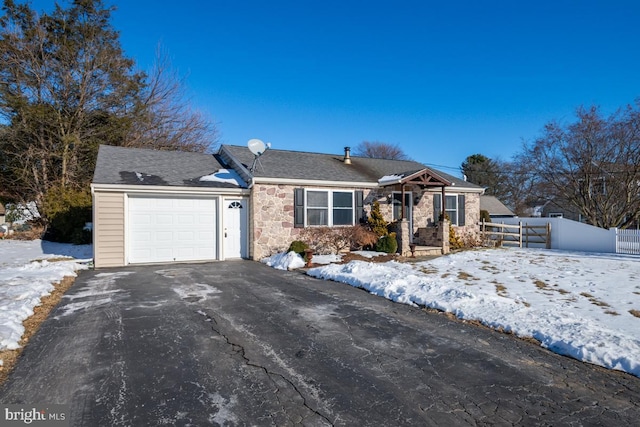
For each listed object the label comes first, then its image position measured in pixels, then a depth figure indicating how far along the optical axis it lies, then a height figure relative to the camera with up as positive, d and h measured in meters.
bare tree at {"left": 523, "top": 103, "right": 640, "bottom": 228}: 18.83 +2.48
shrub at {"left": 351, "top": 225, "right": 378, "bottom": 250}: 13.16 -0.93
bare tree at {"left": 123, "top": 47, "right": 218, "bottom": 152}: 21.47 +5.91
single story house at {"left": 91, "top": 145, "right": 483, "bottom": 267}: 10.86 +0.43
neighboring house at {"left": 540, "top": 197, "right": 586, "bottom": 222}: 25.61 -0.07
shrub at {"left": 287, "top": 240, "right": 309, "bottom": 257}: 11.73 -1.14
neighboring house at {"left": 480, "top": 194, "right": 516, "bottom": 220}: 33.44 +0.34
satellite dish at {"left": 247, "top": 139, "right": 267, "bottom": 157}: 12.61 +2.36
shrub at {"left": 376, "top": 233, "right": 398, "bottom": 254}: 13.12 -1.18
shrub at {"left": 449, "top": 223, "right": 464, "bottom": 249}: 15.37 -1.24
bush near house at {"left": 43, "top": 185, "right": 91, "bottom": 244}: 15.45 -0.07
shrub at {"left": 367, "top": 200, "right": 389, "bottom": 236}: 13.70 -0.38
